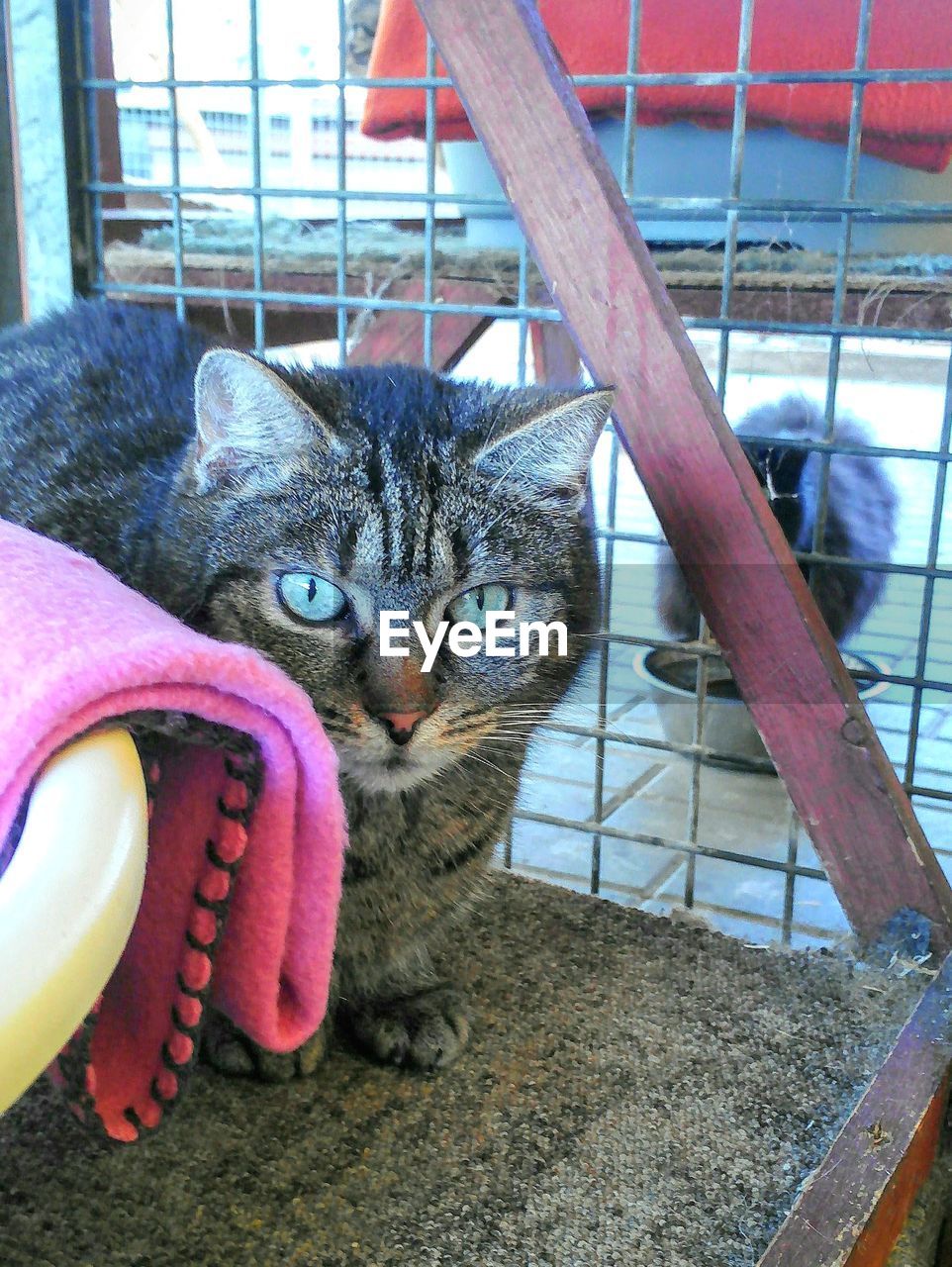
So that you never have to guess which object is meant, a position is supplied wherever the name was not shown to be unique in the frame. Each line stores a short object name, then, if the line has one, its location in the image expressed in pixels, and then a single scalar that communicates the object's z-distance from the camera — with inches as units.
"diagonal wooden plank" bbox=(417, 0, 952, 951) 15.4
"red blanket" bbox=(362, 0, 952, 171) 18.4
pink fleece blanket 9.2
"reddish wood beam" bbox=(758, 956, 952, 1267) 11.9
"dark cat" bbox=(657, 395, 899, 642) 25.8
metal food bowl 28.3
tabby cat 13.2
